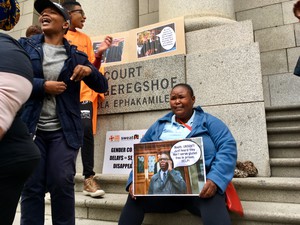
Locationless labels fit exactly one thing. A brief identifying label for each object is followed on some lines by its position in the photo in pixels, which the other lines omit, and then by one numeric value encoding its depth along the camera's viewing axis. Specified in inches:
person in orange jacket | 108.9
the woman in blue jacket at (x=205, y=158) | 72.6
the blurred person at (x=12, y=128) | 34.9
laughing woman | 65.7
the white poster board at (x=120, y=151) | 128.5
